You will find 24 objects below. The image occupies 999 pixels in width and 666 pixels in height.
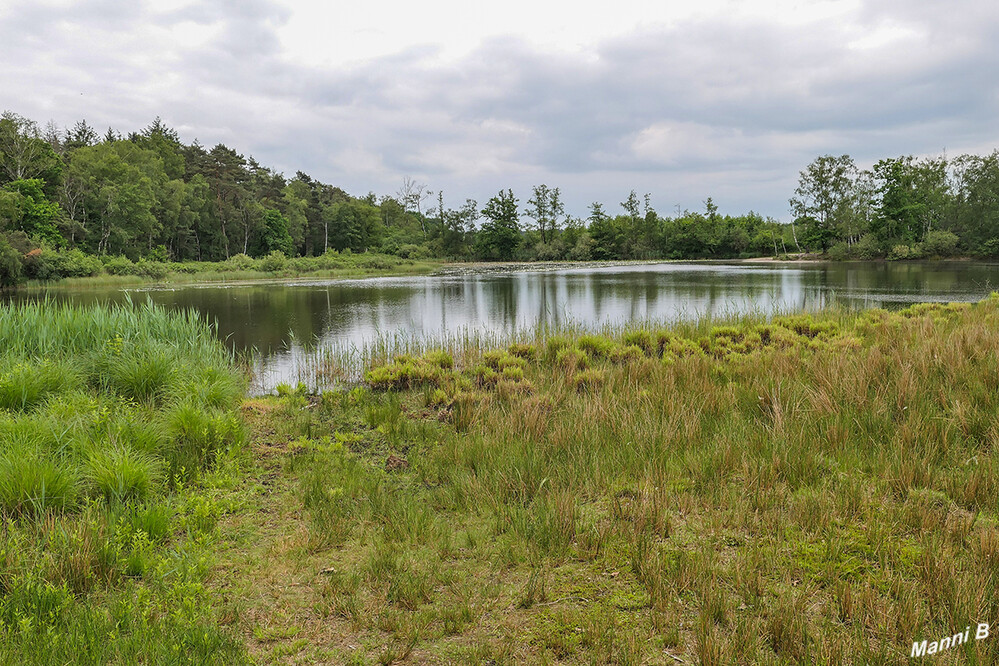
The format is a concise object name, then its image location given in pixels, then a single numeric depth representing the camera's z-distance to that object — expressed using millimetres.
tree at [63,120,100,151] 79188
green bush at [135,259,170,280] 46594
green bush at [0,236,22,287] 32625
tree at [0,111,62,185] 48625
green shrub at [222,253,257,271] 54781
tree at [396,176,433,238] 97875
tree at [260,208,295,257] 68875
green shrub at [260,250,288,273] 54969
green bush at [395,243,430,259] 74812
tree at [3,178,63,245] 43812
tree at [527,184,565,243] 87938
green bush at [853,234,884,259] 55750
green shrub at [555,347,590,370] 8352
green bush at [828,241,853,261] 59594
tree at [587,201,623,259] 81250
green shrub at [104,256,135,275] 45281
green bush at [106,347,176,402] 6676
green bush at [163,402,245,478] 4730
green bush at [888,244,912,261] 52634
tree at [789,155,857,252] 63875
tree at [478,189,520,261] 82500
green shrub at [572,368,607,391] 7117
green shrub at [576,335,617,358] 9016
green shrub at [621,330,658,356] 9109
